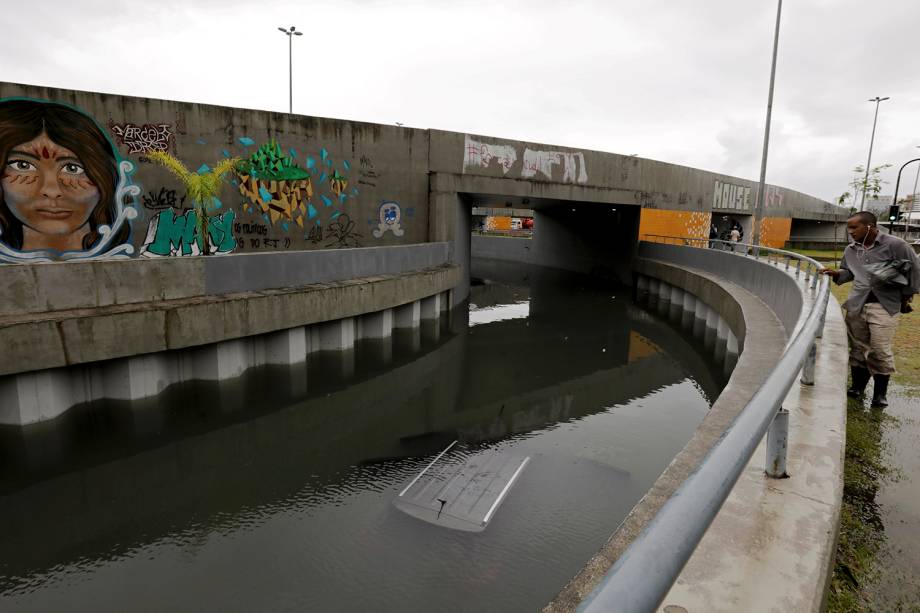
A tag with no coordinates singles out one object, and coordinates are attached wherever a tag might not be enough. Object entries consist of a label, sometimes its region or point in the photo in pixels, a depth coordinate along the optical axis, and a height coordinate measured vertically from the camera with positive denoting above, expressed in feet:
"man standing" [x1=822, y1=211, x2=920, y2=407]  18.47 -2.29
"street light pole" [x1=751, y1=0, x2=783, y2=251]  72.74 +12.23
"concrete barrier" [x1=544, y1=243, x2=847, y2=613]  7.10 -4.52
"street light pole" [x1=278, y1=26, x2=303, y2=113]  109.81 +32.95
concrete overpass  28.32 -2.46
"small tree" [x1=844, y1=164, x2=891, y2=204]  125.80 +12.08
